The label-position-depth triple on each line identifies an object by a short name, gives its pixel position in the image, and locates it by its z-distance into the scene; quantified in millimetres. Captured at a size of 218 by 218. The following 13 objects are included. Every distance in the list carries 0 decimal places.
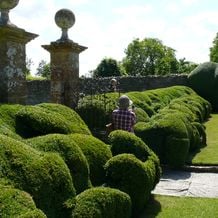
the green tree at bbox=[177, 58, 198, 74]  64125
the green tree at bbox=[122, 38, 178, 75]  67875
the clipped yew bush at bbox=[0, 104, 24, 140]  4699
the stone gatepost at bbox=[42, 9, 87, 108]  8562
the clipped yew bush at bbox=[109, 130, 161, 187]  6438
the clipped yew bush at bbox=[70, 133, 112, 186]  5512
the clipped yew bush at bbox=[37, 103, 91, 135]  6275
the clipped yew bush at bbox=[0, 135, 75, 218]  3756
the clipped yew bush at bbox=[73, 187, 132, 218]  4309
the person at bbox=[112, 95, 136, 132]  8266
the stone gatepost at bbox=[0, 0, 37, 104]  5984
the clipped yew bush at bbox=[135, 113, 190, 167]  9969
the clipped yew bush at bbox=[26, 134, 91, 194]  4711
